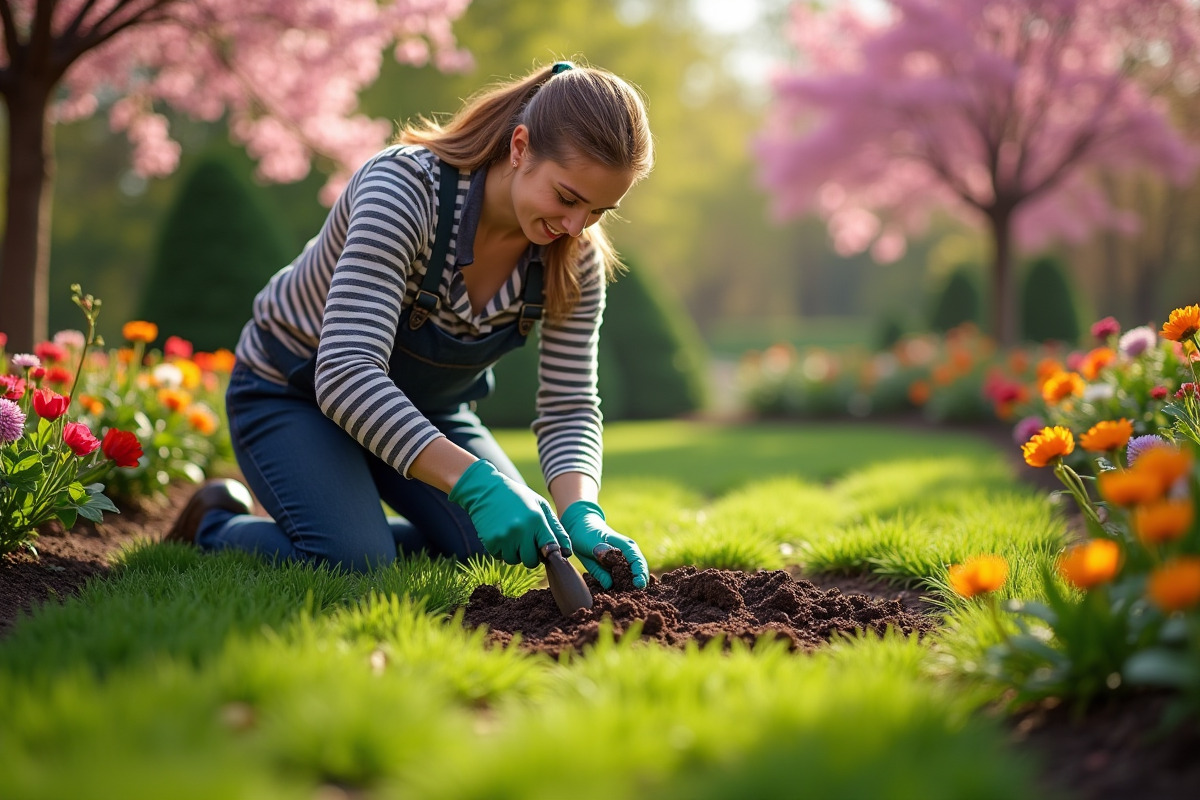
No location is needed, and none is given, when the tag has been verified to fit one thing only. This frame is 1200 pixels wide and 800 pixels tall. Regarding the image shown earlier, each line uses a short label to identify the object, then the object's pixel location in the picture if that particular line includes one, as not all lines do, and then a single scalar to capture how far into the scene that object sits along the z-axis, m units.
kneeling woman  2.33
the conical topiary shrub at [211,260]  8.10
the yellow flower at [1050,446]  1.95
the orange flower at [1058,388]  2.78
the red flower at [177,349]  4.05
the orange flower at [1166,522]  1.30
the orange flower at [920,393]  7.93
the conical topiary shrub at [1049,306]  13.65
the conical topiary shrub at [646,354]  10.72
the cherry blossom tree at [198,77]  5.12
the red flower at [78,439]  2.37
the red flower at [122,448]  2.51
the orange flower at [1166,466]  1.37
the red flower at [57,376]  3.22
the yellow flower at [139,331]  3.49
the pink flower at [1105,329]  3.51
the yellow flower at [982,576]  1.58
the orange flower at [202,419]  3.78
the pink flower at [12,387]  2.55
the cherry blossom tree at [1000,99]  10.73
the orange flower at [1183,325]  2.28
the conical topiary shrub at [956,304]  14.85
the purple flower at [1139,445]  2.23
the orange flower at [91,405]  3.20
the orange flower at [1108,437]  1.77
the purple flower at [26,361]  2.71
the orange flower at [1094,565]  1.45
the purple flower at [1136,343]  3.27
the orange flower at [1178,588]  1.23
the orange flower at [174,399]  3.65
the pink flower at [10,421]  2.35
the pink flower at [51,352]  3.16
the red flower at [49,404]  2.34
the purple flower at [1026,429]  3.16
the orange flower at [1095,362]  3.20
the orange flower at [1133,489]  1.36
